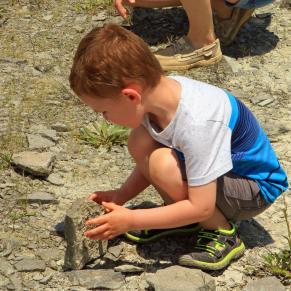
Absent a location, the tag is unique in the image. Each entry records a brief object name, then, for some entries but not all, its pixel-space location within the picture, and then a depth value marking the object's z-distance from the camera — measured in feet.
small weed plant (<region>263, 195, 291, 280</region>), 20.61
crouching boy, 18.38
